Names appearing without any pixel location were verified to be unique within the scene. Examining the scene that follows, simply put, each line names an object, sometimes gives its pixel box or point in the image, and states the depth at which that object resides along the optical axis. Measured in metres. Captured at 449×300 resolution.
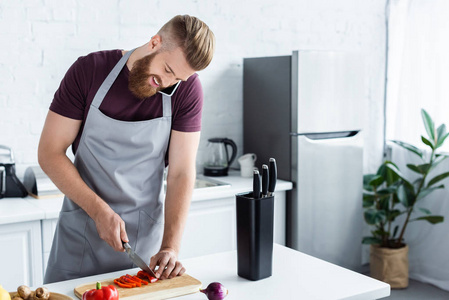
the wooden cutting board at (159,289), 1.45
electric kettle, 3.55
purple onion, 1.43
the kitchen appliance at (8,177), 2.81
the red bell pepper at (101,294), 1.35
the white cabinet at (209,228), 3.07
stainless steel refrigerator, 3.40
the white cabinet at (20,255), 2.51
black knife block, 1.60
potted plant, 3.75
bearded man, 1.77
